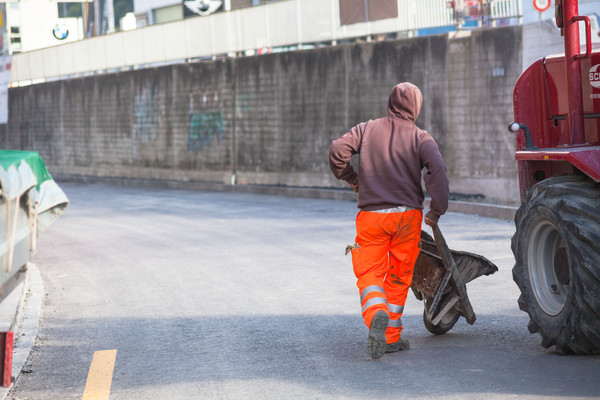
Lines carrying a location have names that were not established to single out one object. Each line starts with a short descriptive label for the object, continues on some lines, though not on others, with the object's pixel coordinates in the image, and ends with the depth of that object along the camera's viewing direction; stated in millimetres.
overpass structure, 36349
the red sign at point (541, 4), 29576
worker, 11268
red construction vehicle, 10206
